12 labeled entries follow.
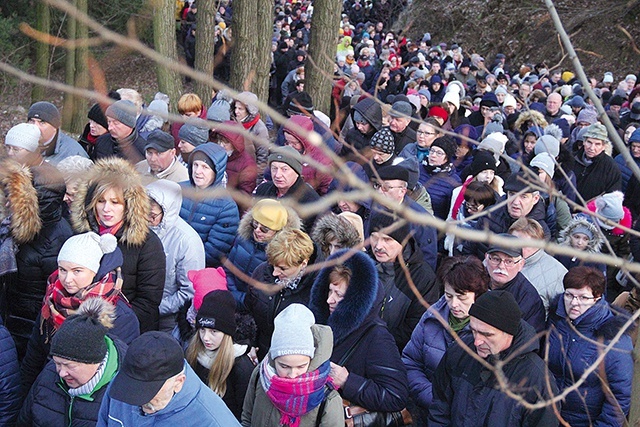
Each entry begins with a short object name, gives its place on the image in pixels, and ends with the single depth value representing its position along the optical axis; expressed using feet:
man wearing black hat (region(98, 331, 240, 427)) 9.98
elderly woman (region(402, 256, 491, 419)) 14.39
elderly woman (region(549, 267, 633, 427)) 13.33
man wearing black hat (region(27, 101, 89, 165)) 20.30
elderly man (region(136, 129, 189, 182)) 19.16
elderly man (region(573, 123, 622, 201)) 26.50
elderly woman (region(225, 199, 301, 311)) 16.55
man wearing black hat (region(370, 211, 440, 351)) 15.64
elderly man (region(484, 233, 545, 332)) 15.53
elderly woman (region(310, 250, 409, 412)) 13.23
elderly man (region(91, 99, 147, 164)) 21.44
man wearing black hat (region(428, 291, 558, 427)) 11.78
